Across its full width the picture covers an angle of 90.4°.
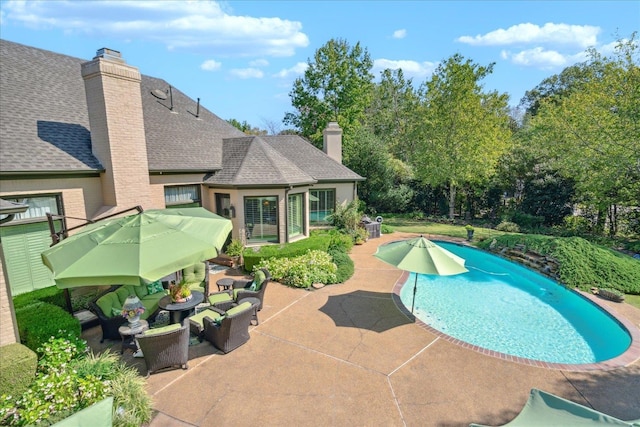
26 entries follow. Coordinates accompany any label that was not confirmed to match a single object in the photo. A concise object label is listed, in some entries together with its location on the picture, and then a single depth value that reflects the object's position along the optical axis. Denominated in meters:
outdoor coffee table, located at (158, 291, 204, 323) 7.99
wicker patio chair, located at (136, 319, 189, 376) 6.33
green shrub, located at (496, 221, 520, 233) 22.16
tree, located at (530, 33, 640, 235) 16.41
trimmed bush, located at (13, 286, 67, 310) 8.38
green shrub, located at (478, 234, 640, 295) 11.78
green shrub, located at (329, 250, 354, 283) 12.35
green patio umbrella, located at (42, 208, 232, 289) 5.90
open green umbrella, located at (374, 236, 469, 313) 8.68
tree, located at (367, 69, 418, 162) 40.73
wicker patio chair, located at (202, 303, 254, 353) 7.31
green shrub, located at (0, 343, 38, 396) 5.41
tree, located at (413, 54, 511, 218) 24.48
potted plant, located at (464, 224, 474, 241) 19.05
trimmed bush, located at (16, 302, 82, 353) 6.69
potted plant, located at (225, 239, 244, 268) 13.79
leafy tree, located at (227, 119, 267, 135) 51.91
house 9.43
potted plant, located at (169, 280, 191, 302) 8.25
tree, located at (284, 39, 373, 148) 35.06
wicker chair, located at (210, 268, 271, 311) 8.90
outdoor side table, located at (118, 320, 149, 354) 7.22
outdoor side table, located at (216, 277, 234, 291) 10.38
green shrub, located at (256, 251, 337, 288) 11.77
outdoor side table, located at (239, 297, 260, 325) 8.86
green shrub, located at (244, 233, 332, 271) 12.84
